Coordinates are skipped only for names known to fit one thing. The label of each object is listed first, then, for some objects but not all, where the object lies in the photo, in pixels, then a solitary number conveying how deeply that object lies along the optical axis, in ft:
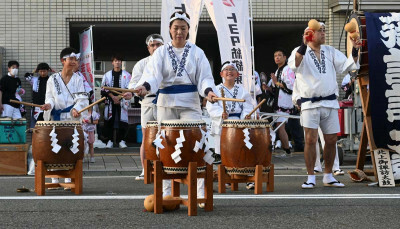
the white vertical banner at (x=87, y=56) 49.21
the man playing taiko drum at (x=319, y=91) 30.27
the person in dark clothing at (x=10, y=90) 49.19
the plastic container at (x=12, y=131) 38.27
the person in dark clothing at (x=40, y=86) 44.65
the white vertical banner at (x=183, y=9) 40.93
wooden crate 37.88
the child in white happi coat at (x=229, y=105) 31.89
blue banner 30.53
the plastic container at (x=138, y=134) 60.13
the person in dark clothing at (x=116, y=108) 52.60
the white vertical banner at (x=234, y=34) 41.24
